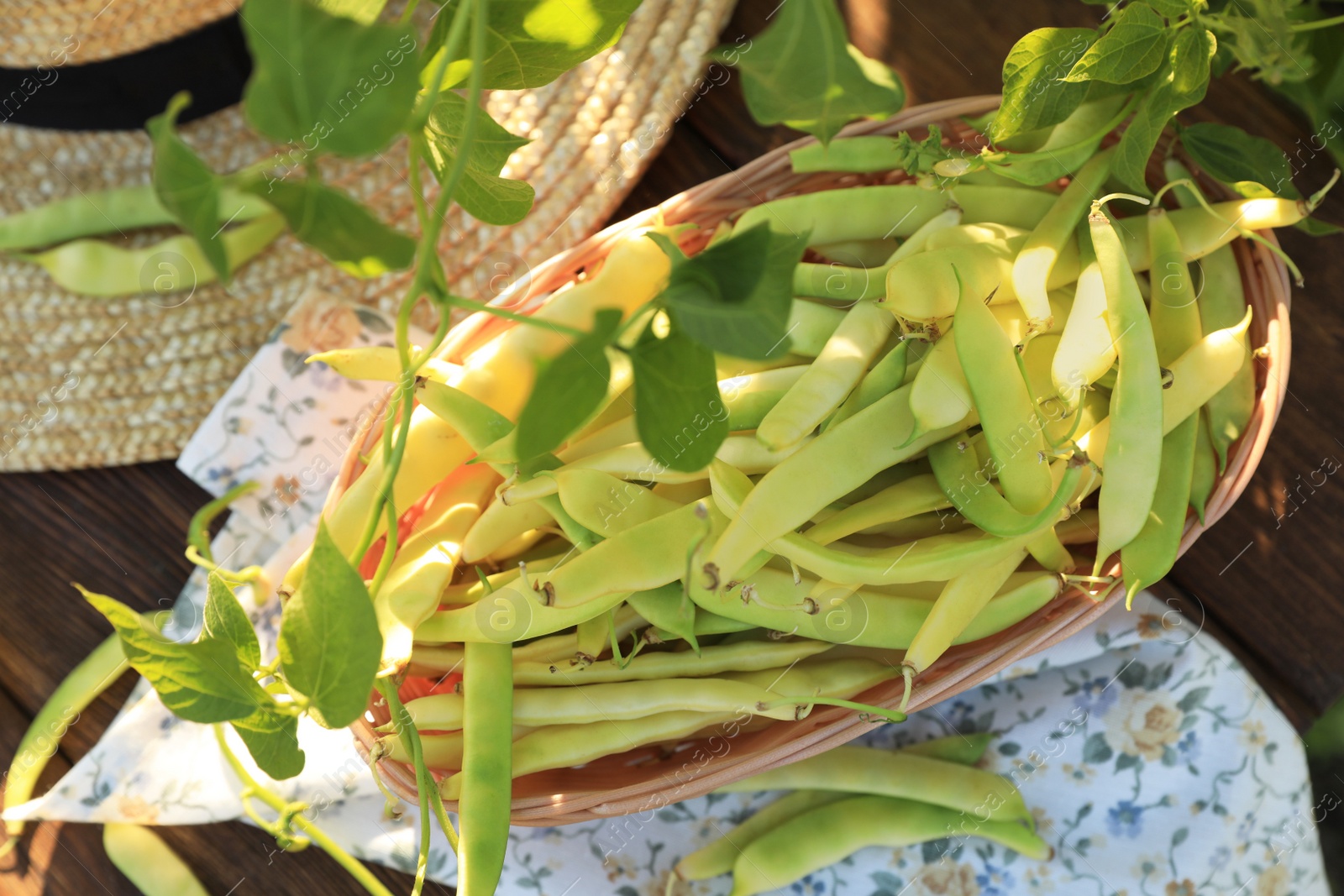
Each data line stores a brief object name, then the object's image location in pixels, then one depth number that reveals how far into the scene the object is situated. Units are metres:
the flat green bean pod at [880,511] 0.45
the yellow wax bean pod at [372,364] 0.48
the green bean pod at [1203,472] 0.48
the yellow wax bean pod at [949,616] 0.44
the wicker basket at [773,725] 0.47
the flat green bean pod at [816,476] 0.41
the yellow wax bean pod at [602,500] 0.44
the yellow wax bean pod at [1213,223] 0.45
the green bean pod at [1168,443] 0.45
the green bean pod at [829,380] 0.43
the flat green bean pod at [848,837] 0.57
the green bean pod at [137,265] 0.64
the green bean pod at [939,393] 0.41
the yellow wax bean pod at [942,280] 0.42
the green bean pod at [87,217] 0.65
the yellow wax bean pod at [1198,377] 0.45
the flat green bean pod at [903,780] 0.57
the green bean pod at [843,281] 0.47
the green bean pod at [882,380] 0.44
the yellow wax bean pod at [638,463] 0.44
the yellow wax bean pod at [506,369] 0.47
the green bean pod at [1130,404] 0.42
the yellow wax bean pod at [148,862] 0.64
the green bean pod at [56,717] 0.66
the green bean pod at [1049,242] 0.43
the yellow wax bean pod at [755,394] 0.46
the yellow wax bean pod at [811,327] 0.47
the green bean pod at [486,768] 0.44
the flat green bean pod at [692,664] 0.48
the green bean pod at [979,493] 0.40
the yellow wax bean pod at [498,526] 0.47
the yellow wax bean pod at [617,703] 0.46
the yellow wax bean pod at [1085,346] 0.42
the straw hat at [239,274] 0.63
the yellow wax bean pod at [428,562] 0.44
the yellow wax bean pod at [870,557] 0.42
